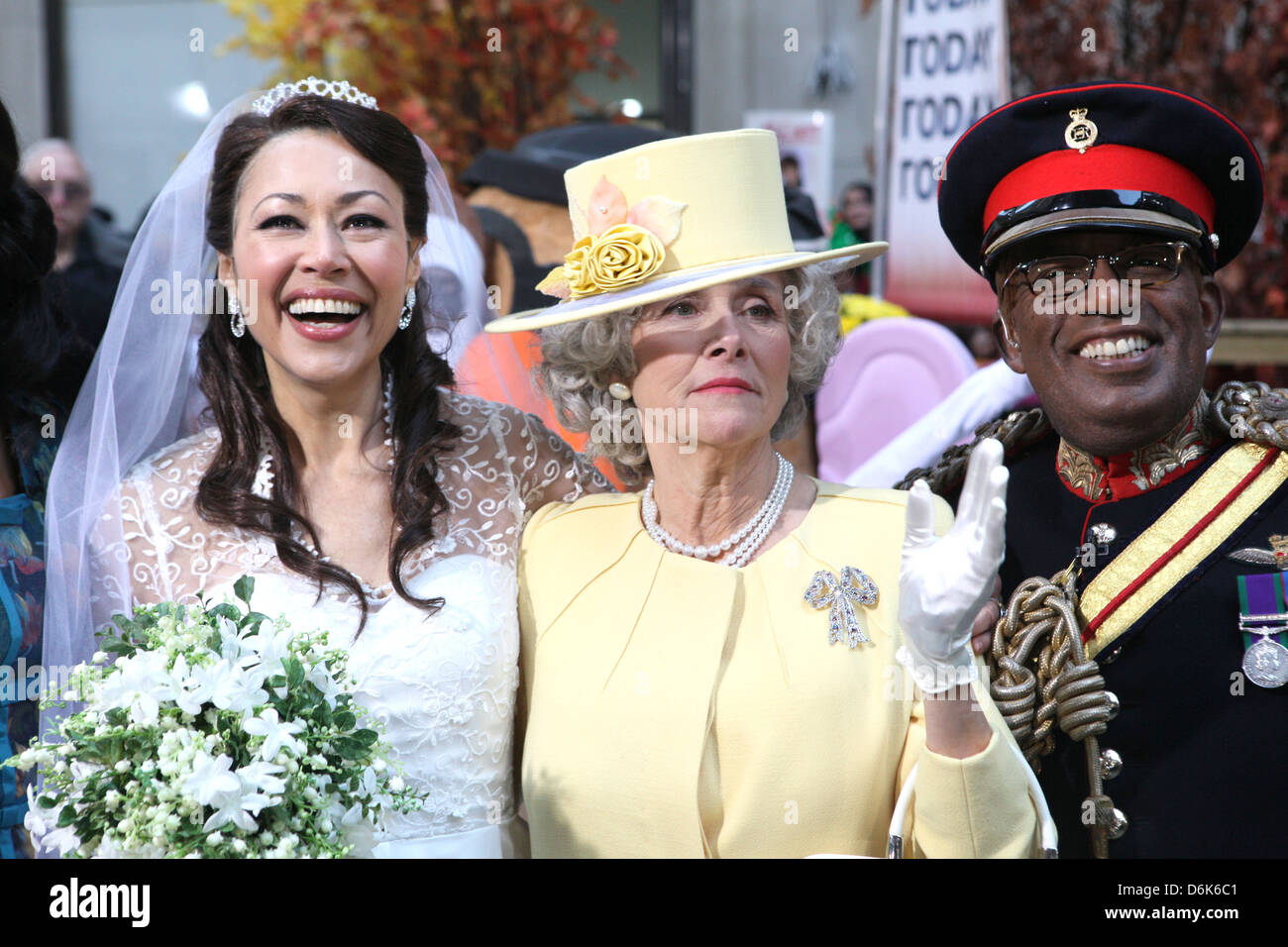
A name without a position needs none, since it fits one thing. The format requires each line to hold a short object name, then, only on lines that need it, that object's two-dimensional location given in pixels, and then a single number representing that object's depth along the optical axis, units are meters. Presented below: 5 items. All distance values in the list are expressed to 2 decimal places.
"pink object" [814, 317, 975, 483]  4.46
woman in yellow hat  2.19
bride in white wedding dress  2.49
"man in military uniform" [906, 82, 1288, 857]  2.20
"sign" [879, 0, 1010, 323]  4.96
